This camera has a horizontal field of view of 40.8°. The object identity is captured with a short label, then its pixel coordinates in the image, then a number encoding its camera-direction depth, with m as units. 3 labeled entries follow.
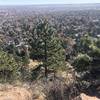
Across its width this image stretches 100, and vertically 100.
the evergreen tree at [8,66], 15.45
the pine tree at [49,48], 17.94
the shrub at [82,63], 12.32
